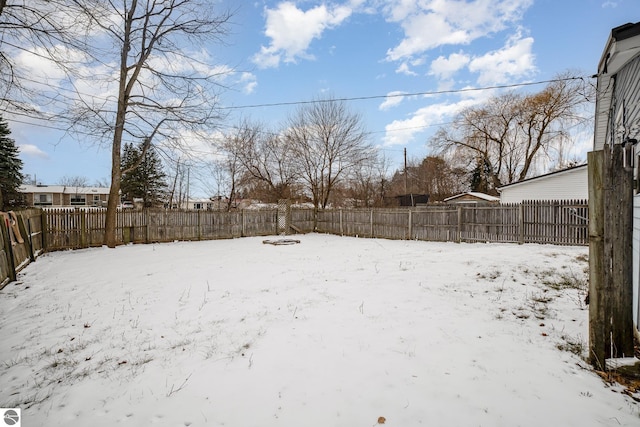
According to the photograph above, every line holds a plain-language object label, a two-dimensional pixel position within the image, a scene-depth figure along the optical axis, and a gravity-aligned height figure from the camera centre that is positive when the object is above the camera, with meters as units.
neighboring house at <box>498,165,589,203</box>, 14.62 +1.24
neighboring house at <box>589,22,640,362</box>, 2.69 +0.84
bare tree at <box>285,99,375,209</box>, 22.16 +5.06
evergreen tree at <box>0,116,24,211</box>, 20.31 +3.68
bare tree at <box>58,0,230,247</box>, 11.65 +5.66
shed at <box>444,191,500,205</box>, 26.39 +1.14
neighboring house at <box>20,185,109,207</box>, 39.19 +2.86
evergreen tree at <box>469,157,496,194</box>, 34.18 +3.80
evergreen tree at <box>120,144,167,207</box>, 34.38 +4.14
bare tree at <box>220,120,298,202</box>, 23.39 +4.56
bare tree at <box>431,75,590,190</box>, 24.88 +7.55
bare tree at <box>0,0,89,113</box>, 6.91 +4.32
